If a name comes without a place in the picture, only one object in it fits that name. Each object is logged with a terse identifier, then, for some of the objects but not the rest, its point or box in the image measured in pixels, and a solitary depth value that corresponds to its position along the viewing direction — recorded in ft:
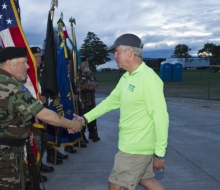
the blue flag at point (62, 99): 19.86
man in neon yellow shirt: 9.86
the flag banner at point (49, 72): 15.78
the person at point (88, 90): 24.35
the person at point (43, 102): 16.63
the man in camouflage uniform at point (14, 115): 9.24
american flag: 13.39
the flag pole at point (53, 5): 17.13
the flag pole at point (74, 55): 22.80
